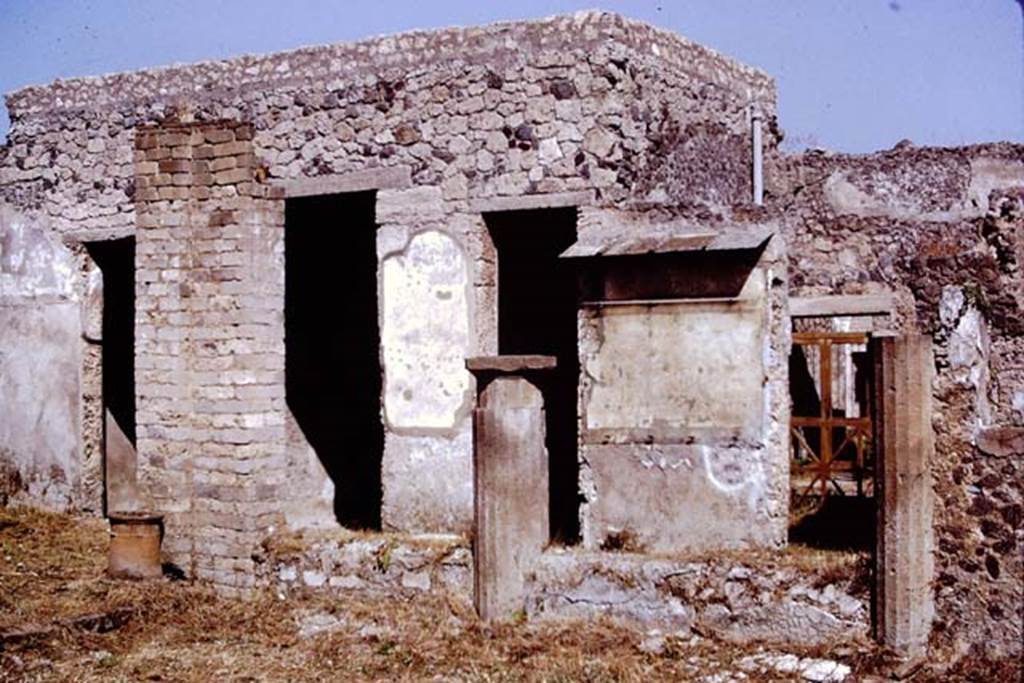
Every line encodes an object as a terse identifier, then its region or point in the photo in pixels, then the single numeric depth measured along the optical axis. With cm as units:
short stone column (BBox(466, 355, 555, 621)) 887
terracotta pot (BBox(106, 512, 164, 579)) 1010
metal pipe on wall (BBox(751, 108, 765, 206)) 1208
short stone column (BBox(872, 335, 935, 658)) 754
